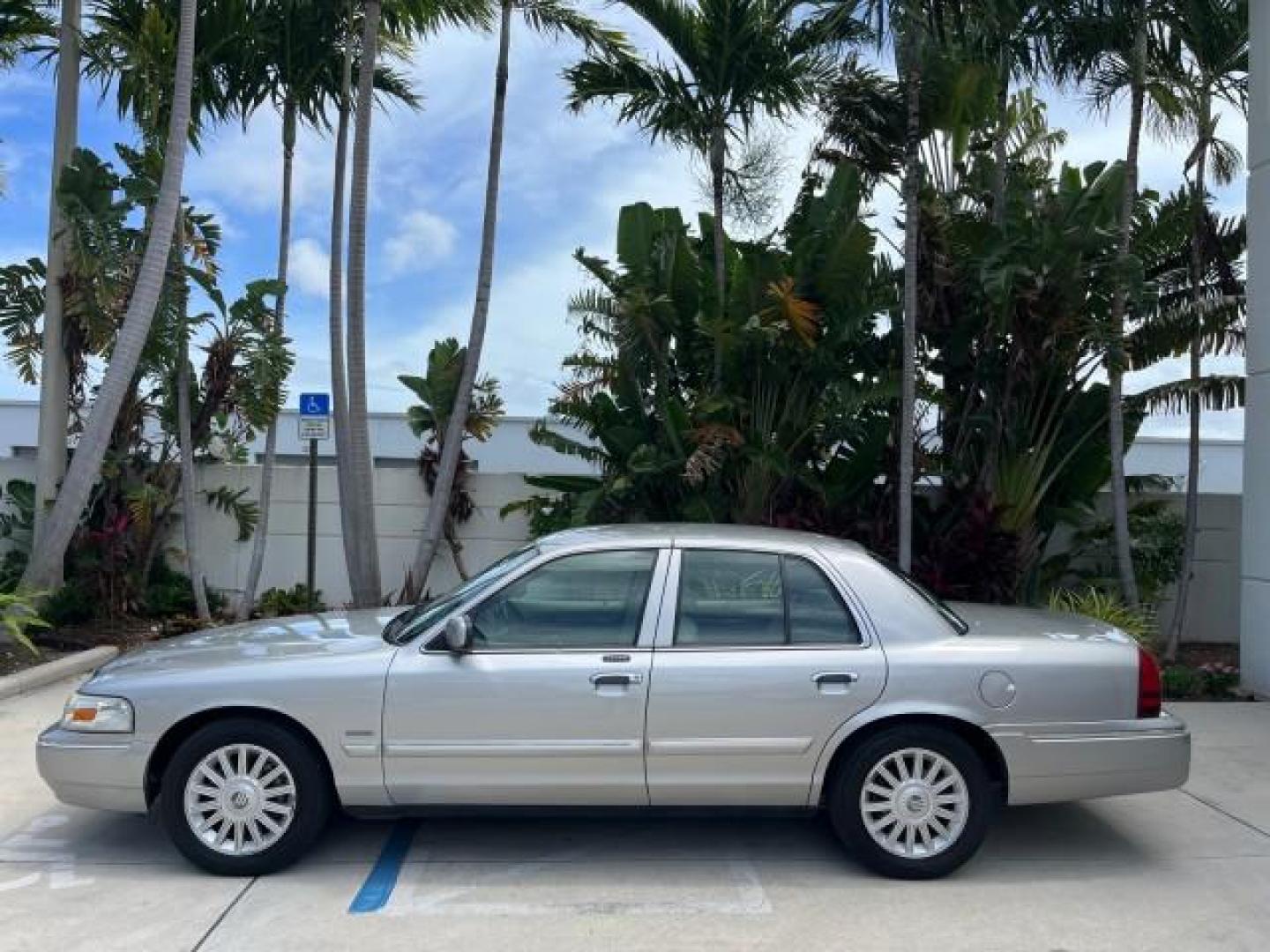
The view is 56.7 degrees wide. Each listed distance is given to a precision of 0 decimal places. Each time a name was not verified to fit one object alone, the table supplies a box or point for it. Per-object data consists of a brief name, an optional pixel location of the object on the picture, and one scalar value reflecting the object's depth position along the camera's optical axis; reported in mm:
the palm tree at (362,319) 11461
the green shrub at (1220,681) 9430
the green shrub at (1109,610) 9938
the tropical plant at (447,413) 12992
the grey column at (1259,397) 9141
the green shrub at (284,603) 12719
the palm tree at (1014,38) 9836
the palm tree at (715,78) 11094
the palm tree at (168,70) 11297
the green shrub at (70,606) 11312
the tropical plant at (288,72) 11844
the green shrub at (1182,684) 9383
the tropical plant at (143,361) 11414
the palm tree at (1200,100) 10422
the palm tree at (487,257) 11930
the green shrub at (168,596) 12328
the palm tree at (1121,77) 10438
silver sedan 5094
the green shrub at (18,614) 8375
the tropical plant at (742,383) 11336
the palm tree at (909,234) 9953
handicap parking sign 10805
